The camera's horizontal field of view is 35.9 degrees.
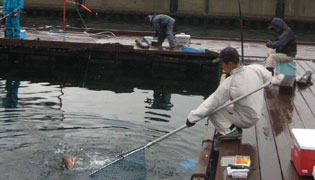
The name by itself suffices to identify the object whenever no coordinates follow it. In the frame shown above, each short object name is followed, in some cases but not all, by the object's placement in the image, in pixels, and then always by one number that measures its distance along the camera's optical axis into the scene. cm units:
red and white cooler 519
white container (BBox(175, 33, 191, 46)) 1727
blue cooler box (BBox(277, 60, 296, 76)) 1009
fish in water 788
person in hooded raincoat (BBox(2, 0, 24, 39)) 1600
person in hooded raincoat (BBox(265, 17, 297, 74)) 1048
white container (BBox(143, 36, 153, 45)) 1720
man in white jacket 608
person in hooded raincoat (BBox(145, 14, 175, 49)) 1595
